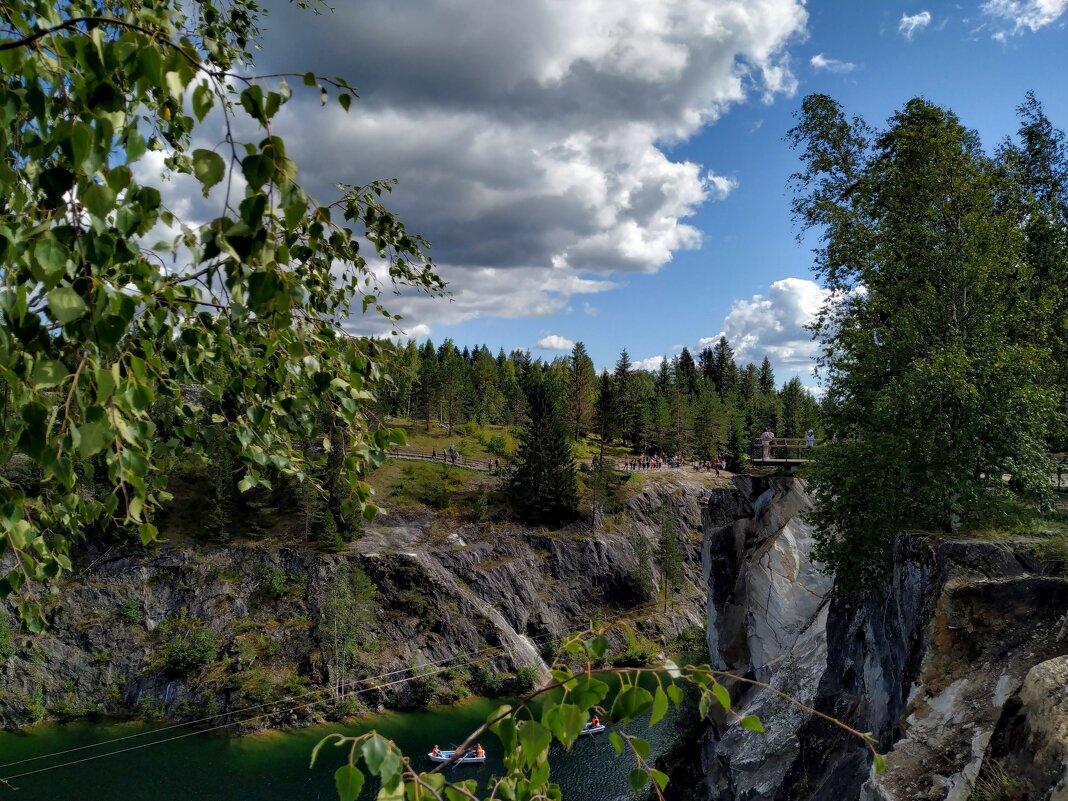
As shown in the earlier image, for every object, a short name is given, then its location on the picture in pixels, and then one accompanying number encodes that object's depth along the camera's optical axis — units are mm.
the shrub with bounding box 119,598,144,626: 42250
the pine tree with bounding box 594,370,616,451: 59469
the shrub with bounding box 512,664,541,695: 41000
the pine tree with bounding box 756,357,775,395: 109325
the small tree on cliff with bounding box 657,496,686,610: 52500
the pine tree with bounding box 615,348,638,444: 68250
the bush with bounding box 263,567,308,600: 43906
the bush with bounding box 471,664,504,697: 41406
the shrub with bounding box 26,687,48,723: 37312
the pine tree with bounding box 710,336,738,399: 102081
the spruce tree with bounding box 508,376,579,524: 53469
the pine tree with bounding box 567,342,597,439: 64438
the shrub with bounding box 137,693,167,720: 37719
